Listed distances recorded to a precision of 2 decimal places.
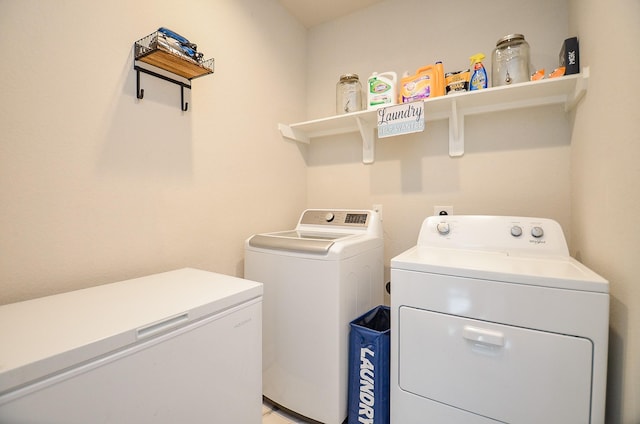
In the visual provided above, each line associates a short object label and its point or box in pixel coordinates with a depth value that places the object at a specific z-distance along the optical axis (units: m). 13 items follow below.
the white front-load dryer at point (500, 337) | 0.85
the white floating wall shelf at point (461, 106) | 1.33
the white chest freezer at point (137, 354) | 0.58
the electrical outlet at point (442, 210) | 1.72
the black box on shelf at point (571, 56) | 1.27
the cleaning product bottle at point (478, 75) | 1.49
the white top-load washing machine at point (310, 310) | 1.29
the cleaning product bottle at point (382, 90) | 1.70
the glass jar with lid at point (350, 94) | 1.90
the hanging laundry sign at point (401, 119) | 1.56
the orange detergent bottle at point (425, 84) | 1.59
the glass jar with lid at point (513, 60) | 1.41
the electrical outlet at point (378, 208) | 1.97
